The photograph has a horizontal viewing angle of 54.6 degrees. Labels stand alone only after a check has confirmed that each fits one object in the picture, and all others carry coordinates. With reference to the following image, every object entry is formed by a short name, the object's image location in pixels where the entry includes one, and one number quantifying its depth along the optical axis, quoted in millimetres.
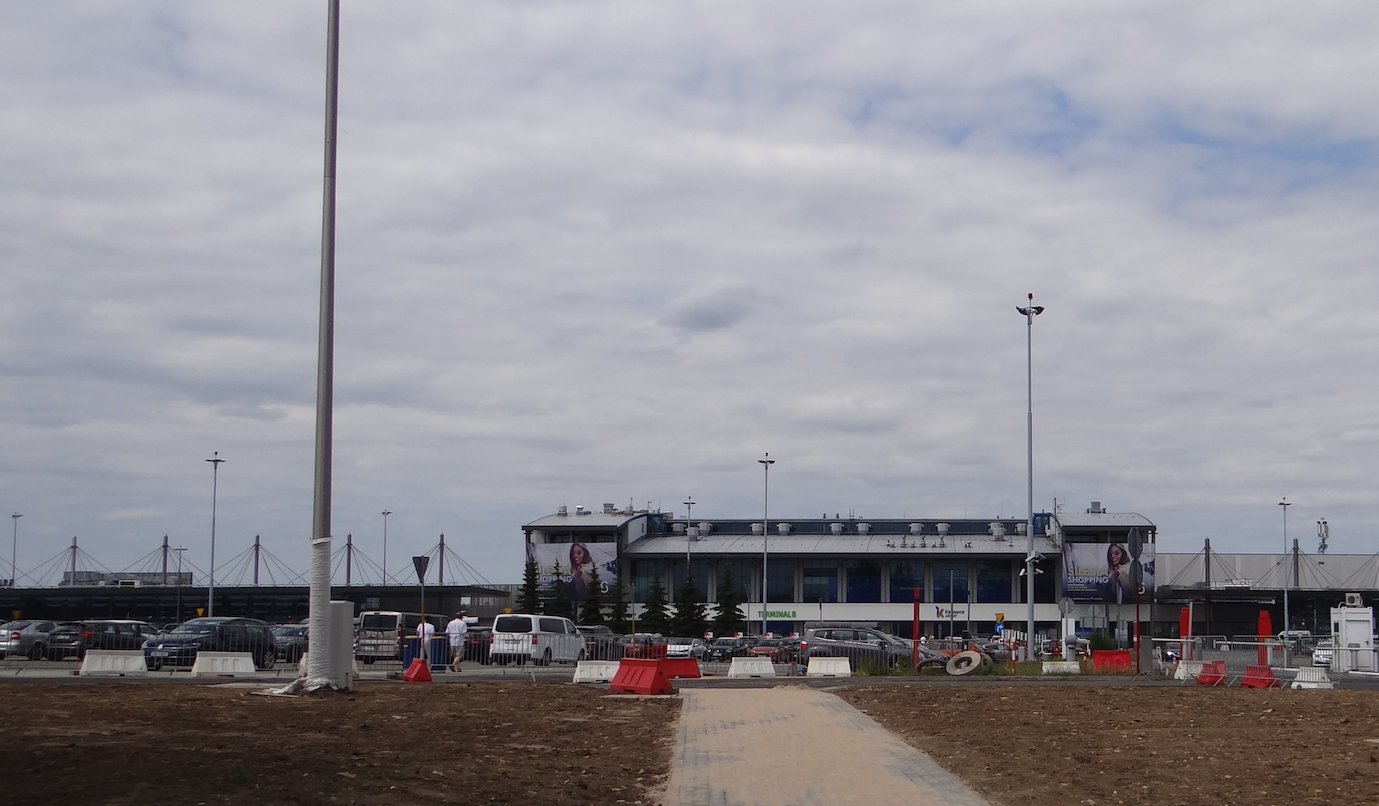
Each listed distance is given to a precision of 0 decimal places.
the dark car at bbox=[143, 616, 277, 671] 33281
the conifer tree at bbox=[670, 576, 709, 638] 92625
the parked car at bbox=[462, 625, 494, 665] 37625
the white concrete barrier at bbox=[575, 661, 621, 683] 30438
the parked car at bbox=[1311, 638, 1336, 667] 35178
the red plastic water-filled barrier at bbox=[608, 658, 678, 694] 25531
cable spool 35375
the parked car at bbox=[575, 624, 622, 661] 37125
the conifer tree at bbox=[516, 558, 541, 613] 100000
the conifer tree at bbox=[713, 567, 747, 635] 93625
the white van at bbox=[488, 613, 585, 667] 38094
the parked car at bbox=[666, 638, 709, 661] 56506
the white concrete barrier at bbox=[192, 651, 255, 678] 29766
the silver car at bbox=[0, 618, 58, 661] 41750
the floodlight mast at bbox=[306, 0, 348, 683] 20828
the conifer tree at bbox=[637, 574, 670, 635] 94125
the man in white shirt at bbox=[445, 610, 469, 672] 35312
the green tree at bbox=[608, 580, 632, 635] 97250
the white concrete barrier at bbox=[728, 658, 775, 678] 34906
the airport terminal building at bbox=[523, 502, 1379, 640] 102500
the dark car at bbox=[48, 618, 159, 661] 38875
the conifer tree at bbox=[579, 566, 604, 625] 98312
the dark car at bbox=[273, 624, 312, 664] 35688
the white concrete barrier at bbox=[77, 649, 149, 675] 30047
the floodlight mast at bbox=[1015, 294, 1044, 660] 50000
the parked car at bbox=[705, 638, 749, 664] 56578
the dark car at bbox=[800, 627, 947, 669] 40375
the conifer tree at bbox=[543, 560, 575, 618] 101688
